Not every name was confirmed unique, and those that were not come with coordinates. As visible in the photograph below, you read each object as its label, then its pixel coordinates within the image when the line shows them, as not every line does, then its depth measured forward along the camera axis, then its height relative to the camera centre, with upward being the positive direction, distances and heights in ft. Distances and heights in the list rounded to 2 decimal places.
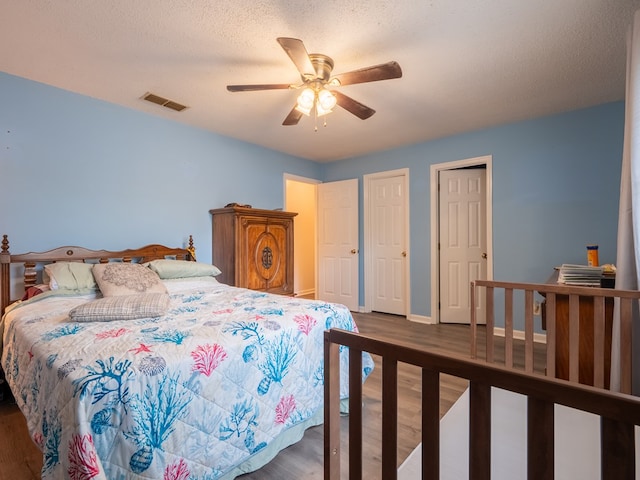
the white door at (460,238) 12.67 -0.25
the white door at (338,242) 15.48 -0.51
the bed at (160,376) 3.30 -1.85
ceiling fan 5.63 +3.08
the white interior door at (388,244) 14.16 -0.55
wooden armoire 10.97 -0.57
